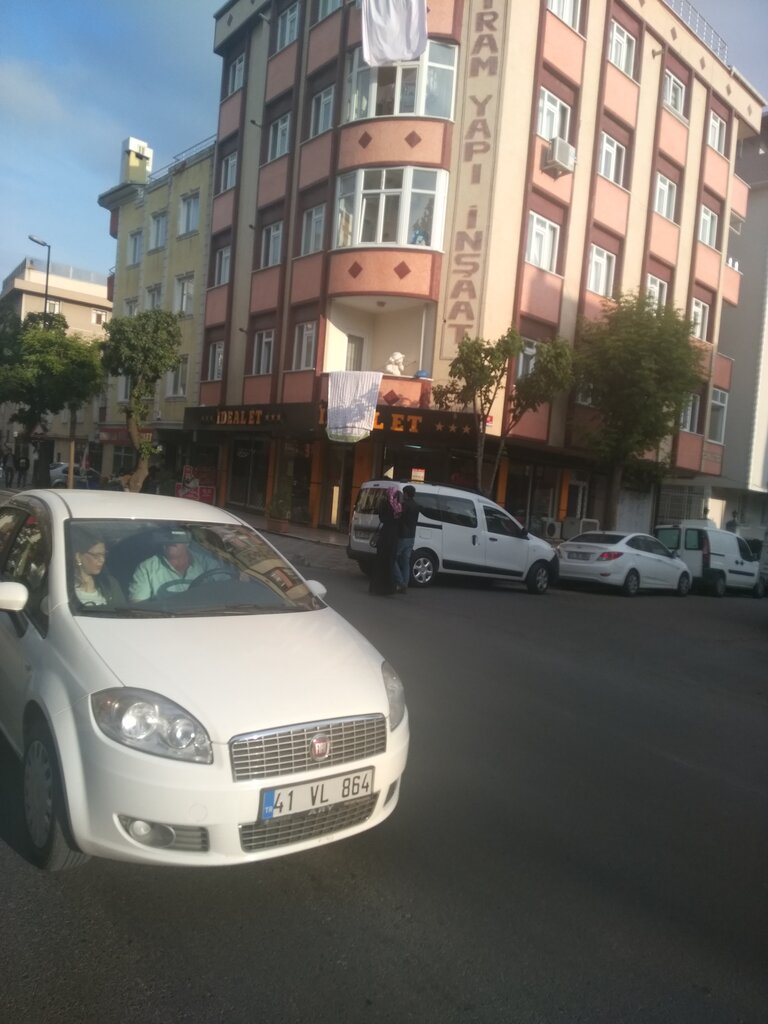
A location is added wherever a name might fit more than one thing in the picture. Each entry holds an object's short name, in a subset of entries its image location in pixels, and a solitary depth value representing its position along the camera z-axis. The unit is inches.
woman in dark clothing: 482.3
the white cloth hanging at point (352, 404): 784.3
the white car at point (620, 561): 642.8
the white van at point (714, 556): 764.0
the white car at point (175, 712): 121.3
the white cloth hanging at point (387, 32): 749.9
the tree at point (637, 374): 806.5
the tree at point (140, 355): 946.7
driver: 163.8
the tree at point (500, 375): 706.2
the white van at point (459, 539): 559.2
